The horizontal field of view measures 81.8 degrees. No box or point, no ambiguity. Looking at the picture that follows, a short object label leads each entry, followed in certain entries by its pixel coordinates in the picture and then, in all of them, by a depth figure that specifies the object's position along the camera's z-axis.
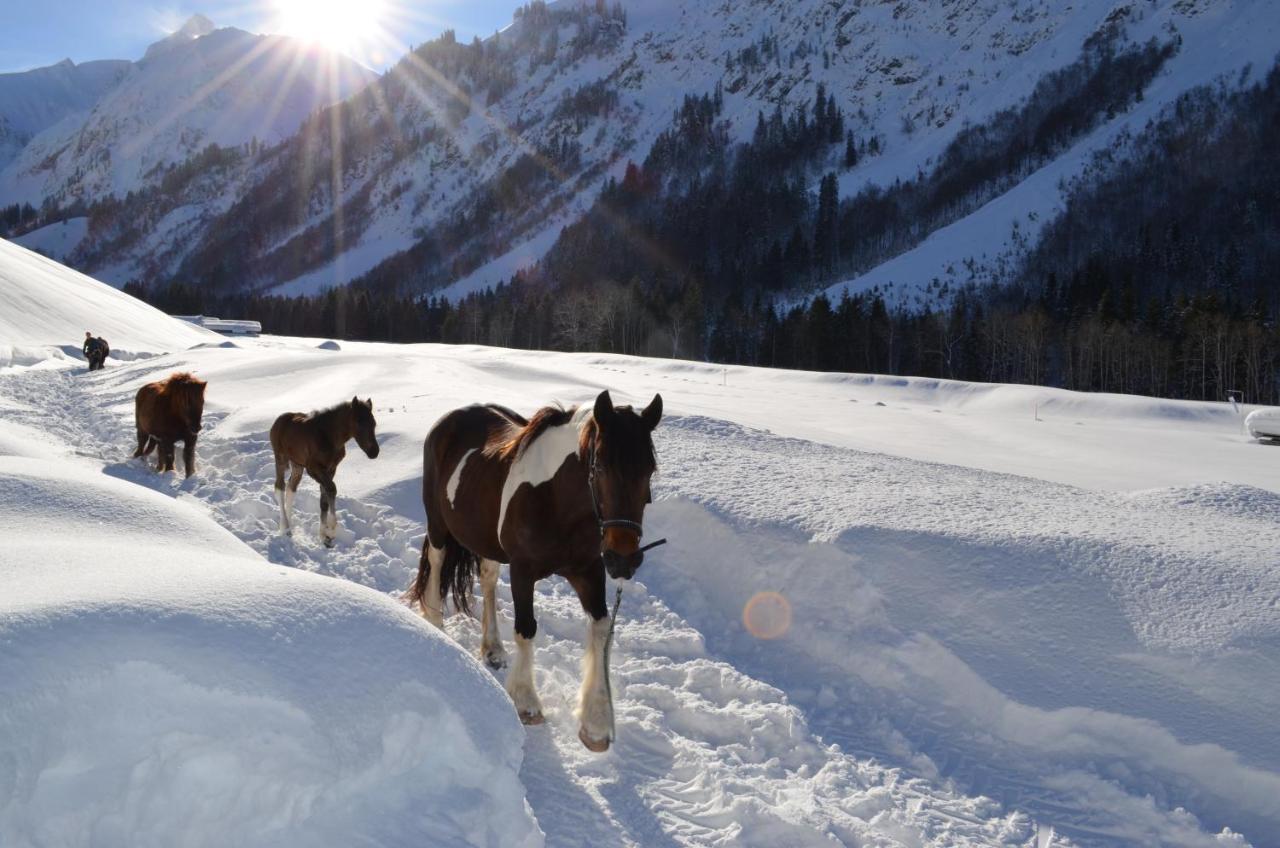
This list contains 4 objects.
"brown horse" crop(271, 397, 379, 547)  8.09
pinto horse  3.70
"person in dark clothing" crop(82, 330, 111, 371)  25.75
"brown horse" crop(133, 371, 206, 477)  10.06
